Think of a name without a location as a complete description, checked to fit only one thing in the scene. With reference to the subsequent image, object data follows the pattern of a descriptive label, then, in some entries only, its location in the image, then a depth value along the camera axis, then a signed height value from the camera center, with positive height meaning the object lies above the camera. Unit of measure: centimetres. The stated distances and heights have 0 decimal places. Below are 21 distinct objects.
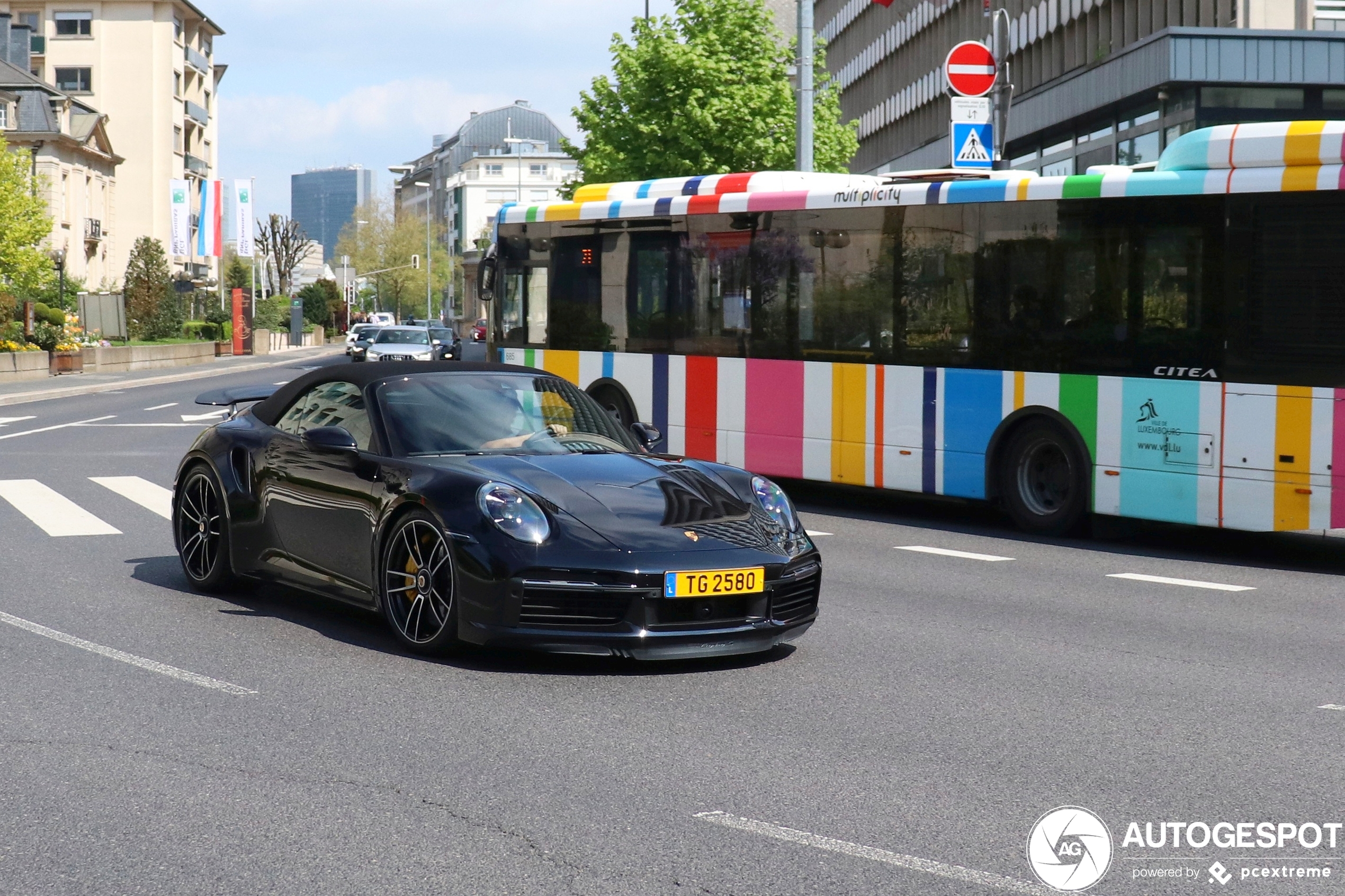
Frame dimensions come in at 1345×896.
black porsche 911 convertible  686 -76
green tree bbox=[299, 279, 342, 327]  11012 +276
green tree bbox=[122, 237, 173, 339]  6481 +156
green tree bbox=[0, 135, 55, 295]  5159 +348
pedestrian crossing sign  1727 +215
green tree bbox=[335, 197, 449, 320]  14712 +887
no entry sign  1764 +298
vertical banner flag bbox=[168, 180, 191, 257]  7506 +567
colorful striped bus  1138 +21
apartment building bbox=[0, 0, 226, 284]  9294 +1507
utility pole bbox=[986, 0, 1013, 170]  1750 +284
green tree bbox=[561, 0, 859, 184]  3419 +508
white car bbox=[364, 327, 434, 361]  4744 +6
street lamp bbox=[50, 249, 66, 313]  5016 +251
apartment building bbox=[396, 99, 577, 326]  17050 +1842
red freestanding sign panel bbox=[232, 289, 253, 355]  6900 +96
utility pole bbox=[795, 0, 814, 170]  2281 +340
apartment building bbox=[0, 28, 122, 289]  7944 +939
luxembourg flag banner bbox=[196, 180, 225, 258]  7519 +569
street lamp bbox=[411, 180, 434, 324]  13950 +562
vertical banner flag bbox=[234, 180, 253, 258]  7775 +605
